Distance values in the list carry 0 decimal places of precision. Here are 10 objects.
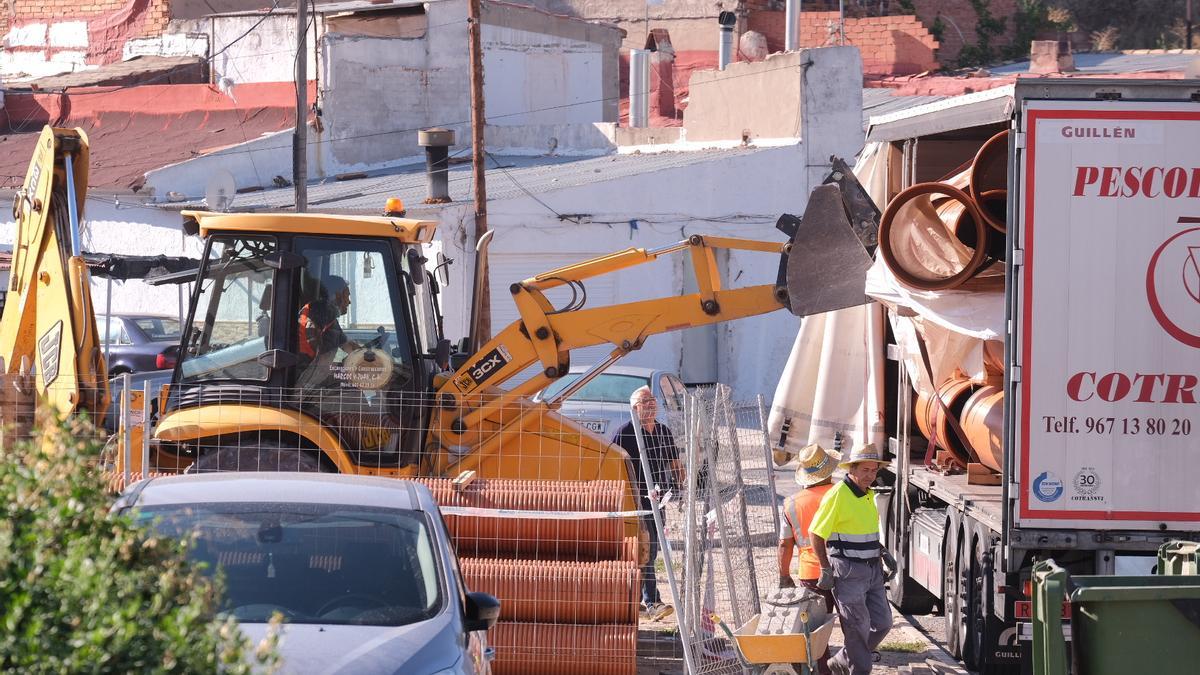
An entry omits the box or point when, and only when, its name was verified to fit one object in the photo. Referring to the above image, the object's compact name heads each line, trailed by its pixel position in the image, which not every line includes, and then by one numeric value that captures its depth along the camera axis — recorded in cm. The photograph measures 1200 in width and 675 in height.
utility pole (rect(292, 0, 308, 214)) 3884
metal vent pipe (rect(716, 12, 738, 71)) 6253
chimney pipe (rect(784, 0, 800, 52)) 6266
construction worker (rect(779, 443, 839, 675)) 1889
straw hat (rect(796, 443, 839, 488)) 1903
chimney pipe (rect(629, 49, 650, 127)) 6206
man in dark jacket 1962
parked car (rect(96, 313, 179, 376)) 4147
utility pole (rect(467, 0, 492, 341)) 3956
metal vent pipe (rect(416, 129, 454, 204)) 4459
